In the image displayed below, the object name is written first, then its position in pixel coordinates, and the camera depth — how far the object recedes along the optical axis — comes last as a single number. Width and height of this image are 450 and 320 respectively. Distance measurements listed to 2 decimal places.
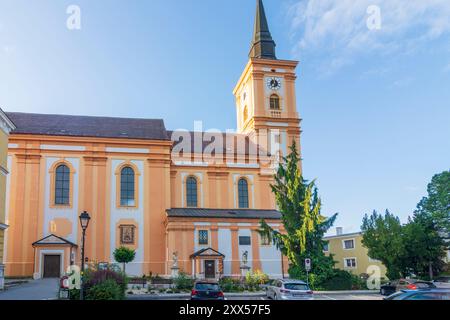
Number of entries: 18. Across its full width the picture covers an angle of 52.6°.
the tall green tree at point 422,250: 38.19
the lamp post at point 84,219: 19.41
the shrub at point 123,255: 39.78
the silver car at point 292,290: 20.62
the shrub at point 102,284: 18.72
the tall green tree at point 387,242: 37.34
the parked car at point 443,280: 38.16
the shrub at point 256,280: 32.31
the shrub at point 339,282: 31.67
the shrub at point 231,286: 30.59
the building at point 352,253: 55.19
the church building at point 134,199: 41.69
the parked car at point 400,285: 25.81
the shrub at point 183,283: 31.05
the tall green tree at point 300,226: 31.52
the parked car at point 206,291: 19.28
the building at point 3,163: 26.32
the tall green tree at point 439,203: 46.34
